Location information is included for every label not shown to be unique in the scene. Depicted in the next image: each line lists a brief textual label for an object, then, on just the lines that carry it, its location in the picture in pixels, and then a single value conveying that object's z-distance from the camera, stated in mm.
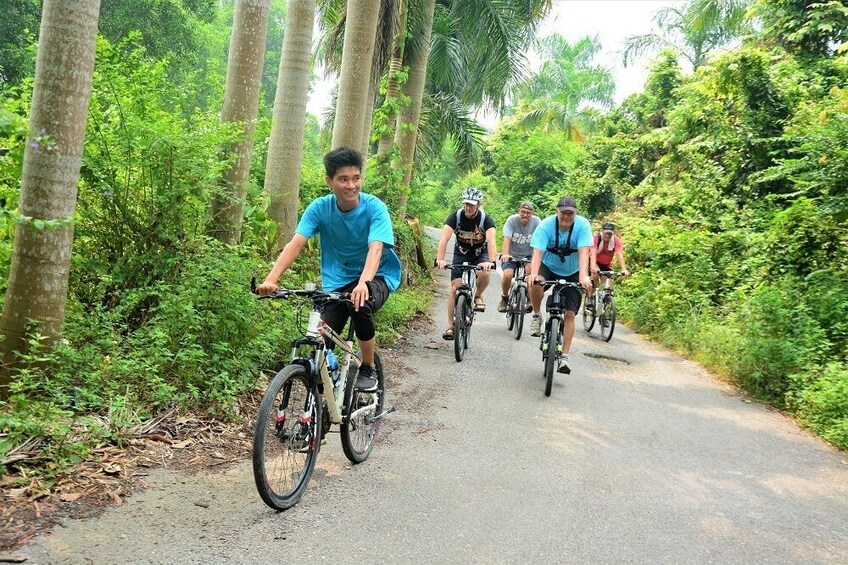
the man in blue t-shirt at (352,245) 4676
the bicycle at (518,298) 11180
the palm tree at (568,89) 37938
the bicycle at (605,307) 12484
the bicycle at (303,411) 3936
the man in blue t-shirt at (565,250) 8125
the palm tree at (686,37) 24567
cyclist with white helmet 9547
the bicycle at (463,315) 9094
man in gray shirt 11070
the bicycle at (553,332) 7793
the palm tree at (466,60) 16141
